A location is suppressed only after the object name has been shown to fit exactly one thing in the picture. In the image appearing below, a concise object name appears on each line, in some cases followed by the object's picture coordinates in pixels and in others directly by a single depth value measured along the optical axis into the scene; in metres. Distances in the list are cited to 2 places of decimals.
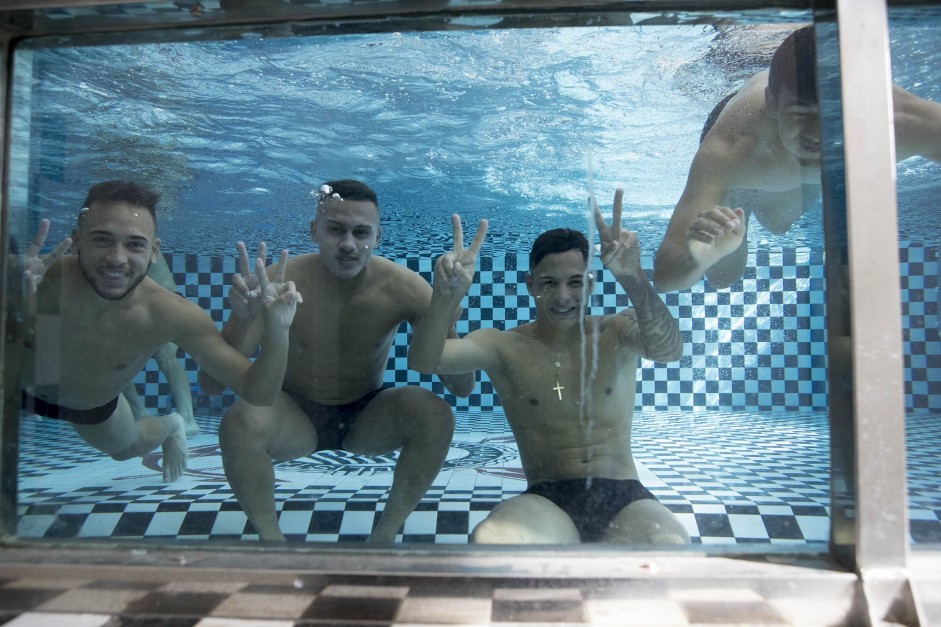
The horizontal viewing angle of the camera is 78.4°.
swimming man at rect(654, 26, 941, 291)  1.93
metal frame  1.21
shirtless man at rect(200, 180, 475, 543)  3.28
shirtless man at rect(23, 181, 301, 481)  2.77
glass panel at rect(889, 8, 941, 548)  2.01
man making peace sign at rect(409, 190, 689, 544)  2.71
